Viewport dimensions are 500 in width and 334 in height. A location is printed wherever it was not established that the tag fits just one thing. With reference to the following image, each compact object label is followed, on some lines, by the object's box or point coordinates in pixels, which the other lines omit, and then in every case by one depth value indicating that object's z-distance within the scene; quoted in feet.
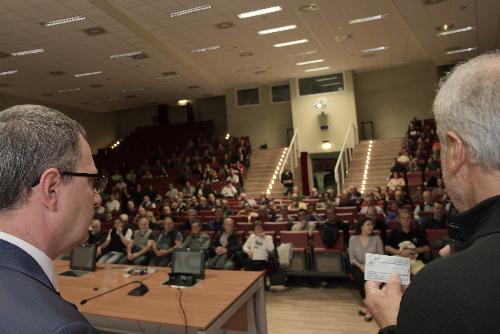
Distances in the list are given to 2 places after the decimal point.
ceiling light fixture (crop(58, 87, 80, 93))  50.57
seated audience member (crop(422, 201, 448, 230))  20.24
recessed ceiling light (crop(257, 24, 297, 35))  34.54
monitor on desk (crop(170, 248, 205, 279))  13.38
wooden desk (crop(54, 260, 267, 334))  10.14
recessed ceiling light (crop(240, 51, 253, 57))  41.92
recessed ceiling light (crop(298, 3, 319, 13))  30.09
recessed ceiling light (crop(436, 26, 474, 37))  38.84
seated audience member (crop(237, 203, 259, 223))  29.83
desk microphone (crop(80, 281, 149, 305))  12.11
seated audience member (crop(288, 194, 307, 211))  33.17
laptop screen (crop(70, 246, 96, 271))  16.06
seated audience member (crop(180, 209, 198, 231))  27.38
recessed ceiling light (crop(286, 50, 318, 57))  43.96
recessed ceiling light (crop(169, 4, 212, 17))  28.66
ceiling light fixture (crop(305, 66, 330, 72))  52.90
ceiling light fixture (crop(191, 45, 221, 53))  38.93
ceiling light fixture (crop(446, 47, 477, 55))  47.25
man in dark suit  2.60
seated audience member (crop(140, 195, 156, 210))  39.74
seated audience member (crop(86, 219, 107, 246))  24.54
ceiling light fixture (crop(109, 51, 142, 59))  37.68
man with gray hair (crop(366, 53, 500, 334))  2.21
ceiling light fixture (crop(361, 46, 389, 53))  45.12
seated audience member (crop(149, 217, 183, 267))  22.12
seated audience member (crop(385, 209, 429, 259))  18.19
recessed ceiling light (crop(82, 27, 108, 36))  30.42
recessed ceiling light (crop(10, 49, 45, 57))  34.47
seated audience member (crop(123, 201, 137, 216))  38.67
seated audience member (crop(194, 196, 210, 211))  36.63
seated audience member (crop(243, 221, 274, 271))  20.43
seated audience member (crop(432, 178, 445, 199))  29.15
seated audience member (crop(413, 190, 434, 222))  25.98
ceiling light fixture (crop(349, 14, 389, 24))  33.94
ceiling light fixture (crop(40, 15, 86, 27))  27.92
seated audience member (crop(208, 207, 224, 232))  26.28
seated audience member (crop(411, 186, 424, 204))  30.17
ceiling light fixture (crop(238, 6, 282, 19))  29.91
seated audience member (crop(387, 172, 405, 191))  37.83
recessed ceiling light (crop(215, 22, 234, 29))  32.41
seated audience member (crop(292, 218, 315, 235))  23.74
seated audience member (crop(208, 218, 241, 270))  20.70
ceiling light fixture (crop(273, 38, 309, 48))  39.17
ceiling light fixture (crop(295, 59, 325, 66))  48.34
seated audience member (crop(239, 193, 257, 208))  38.85
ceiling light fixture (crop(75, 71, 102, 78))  43.74
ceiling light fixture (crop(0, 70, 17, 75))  40.47
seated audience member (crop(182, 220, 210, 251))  21.89
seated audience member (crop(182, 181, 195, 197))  45.80
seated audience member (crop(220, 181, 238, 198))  45.01
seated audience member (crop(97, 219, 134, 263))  22.93
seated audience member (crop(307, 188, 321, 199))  39.52
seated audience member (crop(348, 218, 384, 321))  17.63
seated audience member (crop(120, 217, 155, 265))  22.41
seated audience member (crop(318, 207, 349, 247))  21.86
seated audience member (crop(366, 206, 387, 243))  20.58
